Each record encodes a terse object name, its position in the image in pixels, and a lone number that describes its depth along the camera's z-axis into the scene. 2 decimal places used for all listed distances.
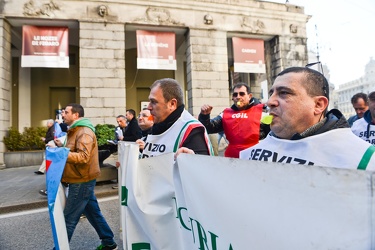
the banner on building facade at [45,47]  11.37
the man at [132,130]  6.88
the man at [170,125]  2.30
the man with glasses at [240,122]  4.09
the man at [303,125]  1.32
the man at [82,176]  3.20
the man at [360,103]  5.42
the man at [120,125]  8.31
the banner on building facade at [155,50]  12.50
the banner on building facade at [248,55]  13.78
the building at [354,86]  63.16
